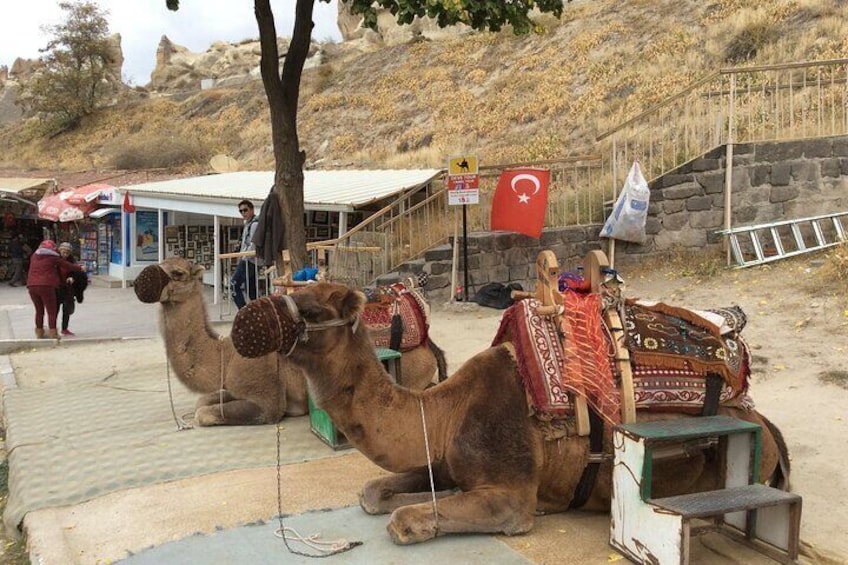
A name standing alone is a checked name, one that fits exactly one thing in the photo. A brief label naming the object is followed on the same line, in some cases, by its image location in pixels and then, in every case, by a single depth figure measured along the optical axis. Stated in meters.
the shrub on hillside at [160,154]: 37.25
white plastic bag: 13.85
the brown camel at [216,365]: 6.70
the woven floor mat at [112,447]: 5.48
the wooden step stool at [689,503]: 3.58
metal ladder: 13.13
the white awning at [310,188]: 13.42
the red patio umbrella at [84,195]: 22.22
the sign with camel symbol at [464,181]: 12.66
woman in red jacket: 12.18
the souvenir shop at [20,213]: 24.14
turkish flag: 13.53
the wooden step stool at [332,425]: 6.10
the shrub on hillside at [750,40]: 24.62
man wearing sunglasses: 12.41
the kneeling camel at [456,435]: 3.98
